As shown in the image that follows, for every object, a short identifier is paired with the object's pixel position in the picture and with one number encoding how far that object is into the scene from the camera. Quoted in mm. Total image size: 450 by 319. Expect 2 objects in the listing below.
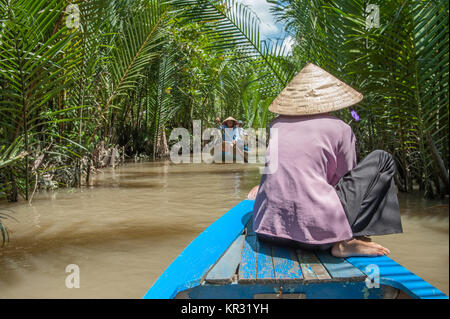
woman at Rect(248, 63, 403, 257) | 2197
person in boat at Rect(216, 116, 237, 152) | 11062
